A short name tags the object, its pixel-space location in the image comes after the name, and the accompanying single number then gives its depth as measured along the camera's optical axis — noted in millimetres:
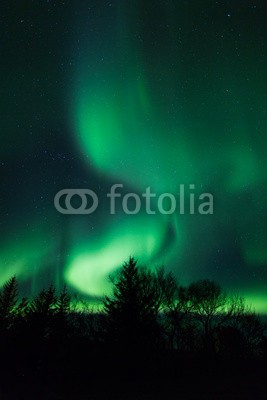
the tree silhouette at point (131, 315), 25547
